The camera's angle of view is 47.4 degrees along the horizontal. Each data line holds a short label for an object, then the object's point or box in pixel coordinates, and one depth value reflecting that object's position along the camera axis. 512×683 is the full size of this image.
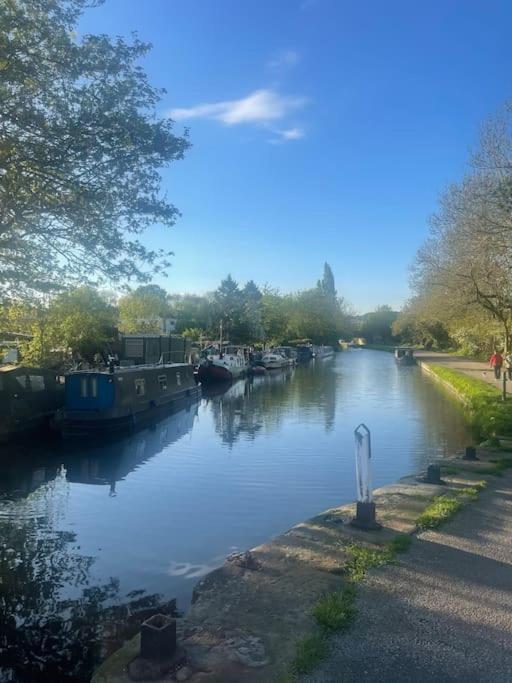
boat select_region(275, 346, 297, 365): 67.84
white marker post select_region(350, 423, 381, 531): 7.80
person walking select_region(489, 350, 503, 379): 33.59
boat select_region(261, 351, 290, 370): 60.78
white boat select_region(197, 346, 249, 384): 46.16
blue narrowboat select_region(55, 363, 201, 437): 21.77
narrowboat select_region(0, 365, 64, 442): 20.36
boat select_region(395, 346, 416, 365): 69.75
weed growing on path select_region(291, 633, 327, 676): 4.34
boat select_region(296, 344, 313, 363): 78.26
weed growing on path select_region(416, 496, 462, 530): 7.93
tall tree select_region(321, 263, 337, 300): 145.45
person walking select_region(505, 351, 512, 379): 30.39
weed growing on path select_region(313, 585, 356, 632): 5.00
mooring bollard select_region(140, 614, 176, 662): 4.52
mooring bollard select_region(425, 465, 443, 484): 10.98
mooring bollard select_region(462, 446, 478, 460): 13.21
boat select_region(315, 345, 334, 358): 89.56
